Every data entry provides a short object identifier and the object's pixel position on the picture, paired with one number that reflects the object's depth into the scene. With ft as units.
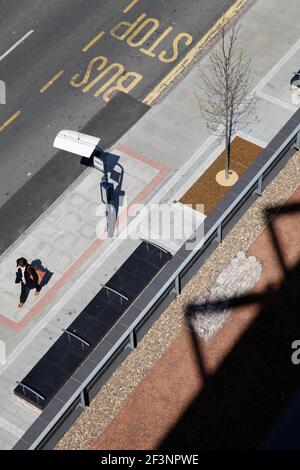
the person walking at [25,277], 88.58
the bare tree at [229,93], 106.52
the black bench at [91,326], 79.56
